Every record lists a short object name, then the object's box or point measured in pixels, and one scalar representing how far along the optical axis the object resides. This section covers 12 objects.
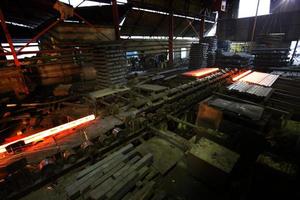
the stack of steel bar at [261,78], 6.25
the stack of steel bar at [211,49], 11.09
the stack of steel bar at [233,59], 10.09
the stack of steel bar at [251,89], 4.95
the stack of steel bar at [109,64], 6.25
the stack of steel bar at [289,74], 7.98
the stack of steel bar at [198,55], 10.10
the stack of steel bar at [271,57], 10.18
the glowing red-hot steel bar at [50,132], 2.96
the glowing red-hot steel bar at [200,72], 7.51
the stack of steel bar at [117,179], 2.26
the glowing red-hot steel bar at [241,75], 7.13
